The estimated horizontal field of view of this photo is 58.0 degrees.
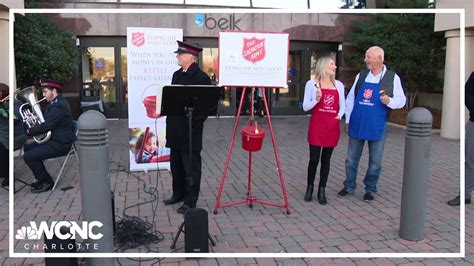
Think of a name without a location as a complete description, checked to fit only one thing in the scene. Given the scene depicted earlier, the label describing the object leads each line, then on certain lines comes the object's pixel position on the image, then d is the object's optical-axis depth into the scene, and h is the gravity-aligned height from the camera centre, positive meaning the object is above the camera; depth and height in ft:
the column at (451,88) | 33.42 -0.39
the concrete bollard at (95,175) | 10.66 -2.35
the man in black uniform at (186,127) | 15.10 -1.58
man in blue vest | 16.02 -1.01
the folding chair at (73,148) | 18.77 -3.18
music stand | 12.39 -0.52
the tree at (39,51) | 32.58 +2.46
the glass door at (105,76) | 44.96 +0.66
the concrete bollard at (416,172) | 13.04 -2.74
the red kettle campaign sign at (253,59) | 14.44 +0.81
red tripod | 15.53 -4.49
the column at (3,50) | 24.52 +1.82
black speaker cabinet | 11.71 -4.06
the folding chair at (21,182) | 18.58 -4.61
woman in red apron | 15.93 -0.80
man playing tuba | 18.19 -2.23
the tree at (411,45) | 41.14 +3.78
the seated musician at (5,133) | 18.98 -2.32
